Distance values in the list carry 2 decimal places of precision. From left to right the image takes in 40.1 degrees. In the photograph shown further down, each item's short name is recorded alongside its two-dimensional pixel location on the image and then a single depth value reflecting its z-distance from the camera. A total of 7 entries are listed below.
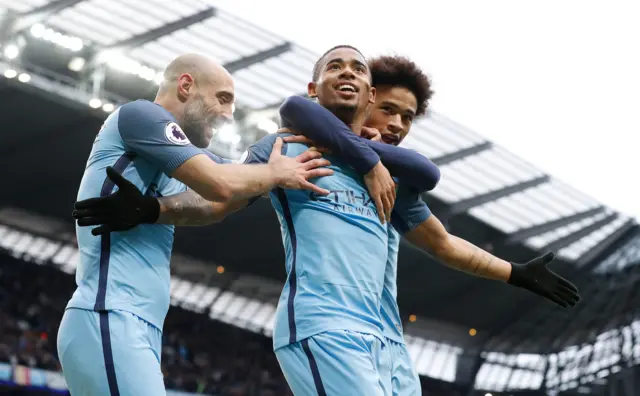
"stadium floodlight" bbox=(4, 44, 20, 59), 20.30
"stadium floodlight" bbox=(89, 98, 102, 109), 21.62
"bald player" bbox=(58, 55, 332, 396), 3.22
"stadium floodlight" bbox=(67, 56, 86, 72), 22.31
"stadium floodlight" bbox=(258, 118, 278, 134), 25.14
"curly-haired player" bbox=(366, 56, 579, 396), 4.12
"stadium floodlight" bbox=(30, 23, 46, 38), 20.94
